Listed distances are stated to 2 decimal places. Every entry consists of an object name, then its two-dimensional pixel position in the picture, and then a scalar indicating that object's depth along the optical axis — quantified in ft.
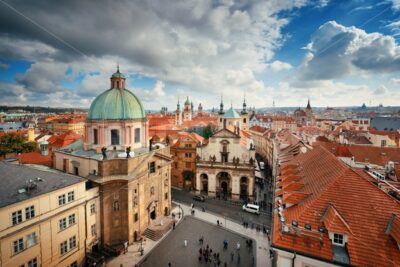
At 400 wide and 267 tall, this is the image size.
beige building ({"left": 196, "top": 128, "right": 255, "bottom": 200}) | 151.33
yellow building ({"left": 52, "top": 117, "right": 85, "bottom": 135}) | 367.17
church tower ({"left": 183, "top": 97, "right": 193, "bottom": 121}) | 439.63
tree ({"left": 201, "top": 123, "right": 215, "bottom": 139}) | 268.62
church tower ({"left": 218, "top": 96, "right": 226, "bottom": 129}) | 233.55
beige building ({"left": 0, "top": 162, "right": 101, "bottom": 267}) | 63.62
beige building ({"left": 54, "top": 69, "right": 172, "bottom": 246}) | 93.56
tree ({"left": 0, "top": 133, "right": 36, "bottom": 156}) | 167.20
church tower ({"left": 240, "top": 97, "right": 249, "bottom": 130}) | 252.83
